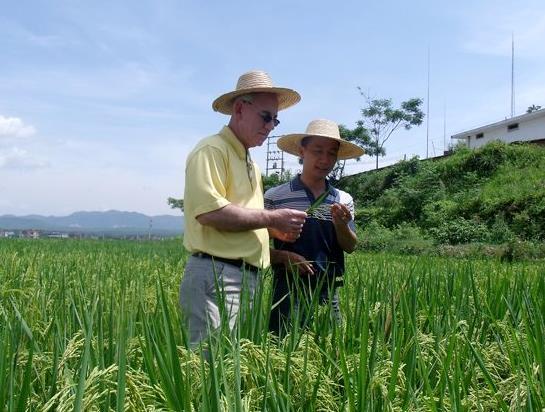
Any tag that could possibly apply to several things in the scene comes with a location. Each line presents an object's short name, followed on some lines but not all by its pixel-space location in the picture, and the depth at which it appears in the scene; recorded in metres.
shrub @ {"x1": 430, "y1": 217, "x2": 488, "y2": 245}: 16.04
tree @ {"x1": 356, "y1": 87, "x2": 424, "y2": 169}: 31.47
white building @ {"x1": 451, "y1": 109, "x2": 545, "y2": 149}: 29.09
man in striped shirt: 2.55
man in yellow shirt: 2.13
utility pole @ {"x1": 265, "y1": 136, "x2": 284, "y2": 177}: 44.57
